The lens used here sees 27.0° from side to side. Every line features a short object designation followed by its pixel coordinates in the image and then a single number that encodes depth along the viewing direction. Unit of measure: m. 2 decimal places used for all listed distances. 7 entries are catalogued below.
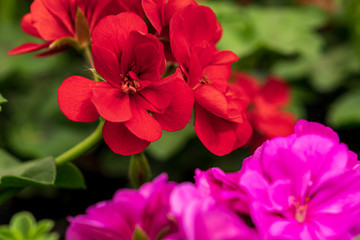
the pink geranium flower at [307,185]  0.21
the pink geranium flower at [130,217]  0.21
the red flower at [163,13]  0.25
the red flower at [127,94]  0.24
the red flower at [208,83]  0.25
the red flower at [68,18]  0.27
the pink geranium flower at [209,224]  0.19
